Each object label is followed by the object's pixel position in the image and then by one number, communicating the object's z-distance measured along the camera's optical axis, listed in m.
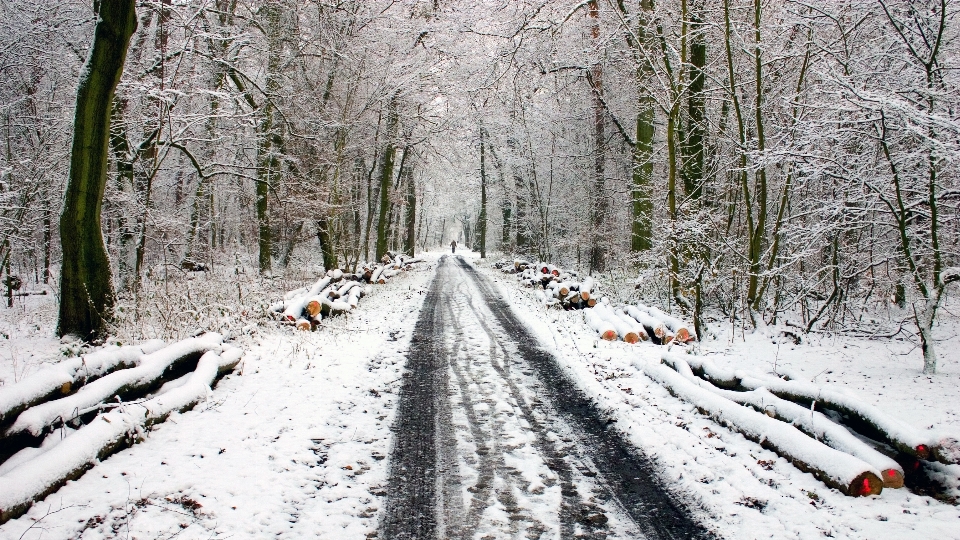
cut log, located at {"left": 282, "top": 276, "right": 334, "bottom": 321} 9.61
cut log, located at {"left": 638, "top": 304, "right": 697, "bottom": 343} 8.98
